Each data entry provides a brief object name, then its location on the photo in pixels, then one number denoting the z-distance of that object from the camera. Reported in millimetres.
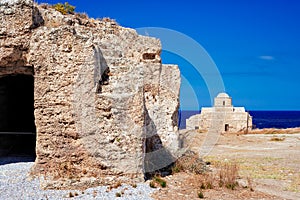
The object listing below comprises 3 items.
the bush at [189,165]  10133
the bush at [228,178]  8797
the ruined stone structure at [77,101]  8219
